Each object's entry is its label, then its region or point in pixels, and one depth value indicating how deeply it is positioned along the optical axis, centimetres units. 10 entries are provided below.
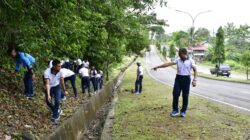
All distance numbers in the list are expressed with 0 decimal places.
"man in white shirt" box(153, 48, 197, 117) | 1013
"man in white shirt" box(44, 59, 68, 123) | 975
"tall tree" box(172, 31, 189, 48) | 13102
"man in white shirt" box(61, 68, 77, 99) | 1416
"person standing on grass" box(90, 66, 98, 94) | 1973
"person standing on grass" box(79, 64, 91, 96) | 1704
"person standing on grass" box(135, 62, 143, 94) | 1933
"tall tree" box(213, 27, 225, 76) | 4838
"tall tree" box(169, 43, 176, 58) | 10312
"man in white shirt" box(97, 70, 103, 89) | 2170
